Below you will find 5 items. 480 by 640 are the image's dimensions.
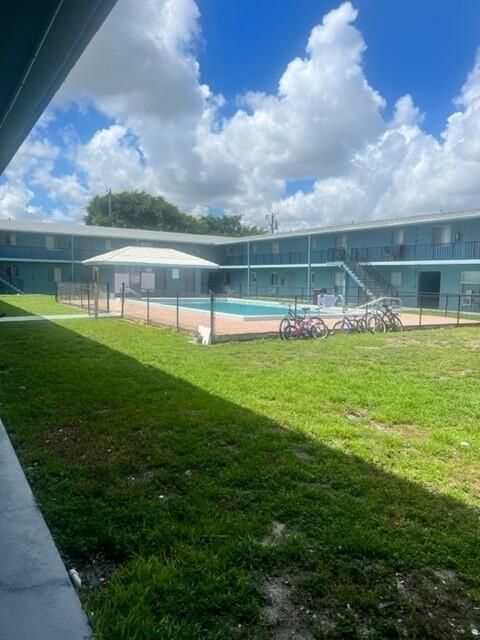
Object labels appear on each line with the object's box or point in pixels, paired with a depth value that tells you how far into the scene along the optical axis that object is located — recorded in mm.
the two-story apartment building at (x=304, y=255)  23906
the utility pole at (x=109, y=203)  55656
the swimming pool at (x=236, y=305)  21734
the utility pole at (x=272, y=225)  70725
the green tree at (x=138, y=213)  57188
